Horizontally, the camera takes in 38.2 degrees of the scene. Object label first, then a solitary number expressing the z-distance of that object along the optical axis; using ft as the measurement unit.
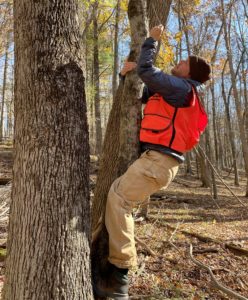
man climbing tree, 10.12
